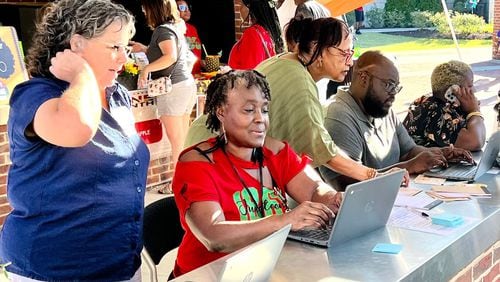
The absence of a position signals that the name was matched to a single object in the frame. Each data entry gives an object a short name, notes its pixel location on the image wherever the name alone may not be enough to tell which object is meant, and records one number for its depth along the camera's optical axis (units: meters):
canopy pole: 6.91
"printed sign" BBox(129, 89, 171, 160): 4.83
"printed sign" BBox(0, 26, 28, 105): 3.83
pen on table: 1.92
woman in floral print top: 3.18
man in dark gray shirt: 2.58
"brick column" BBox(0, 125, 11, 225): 3.88
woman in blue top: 1.51
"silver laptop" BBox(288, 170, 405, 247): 1.57
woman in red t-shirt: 1.66
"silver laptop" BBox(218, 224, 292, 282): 1.15
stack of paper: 2.14
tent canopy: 5.17
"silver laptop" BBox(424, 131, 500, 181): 2.40
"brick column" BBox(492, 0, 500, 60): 12.11
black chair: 1.96
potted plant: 4.75
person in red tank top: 3.98
